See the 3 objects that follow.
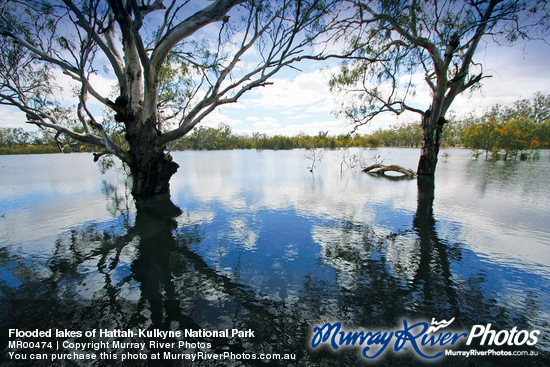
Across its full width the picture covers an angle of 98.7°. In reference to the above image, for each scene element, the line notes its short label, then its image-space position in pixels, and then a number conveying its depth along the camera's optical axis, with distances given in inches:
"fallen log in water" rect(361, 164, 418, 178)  747.7
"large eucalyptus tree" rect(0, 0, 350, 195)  346.0
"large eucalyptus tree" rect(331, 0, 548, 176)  457.1
